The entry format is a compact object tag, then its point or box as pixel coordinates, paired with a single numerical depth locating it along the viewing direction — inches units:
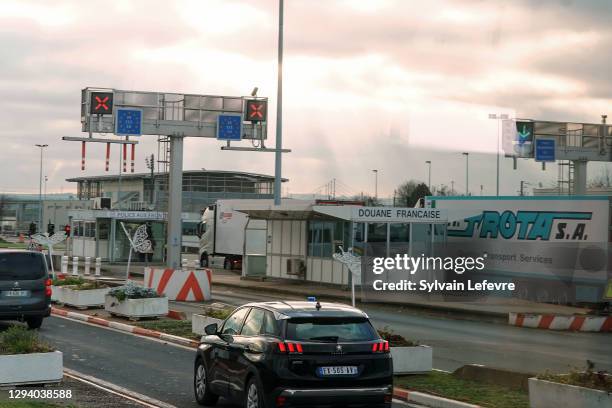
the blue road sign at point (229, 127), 1238.9
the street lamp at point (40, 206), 3906.5
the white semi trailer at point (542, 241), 1084.5
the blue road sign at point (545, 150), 1451.8
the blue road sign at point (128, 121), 1192.2
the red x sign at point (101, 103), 1171.9
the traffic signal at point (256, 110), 1253.1
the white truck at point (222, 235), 1892.2
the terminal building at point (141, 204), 1966.0
